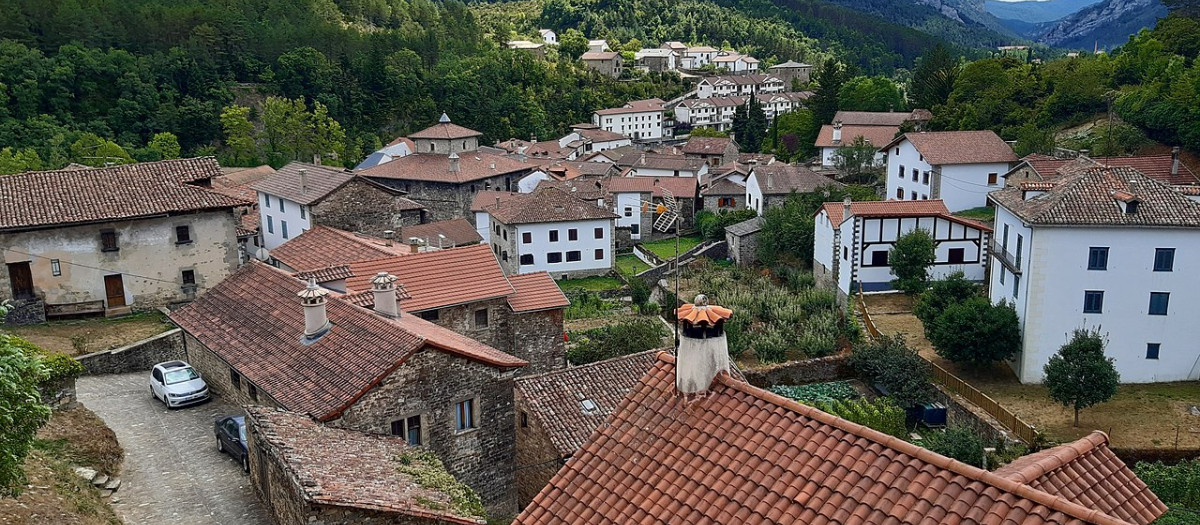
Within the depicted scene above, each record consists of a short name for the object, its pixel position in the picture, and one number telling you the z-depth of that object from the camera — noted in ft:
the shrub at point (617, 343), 112.88
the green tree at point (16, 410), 36.47
